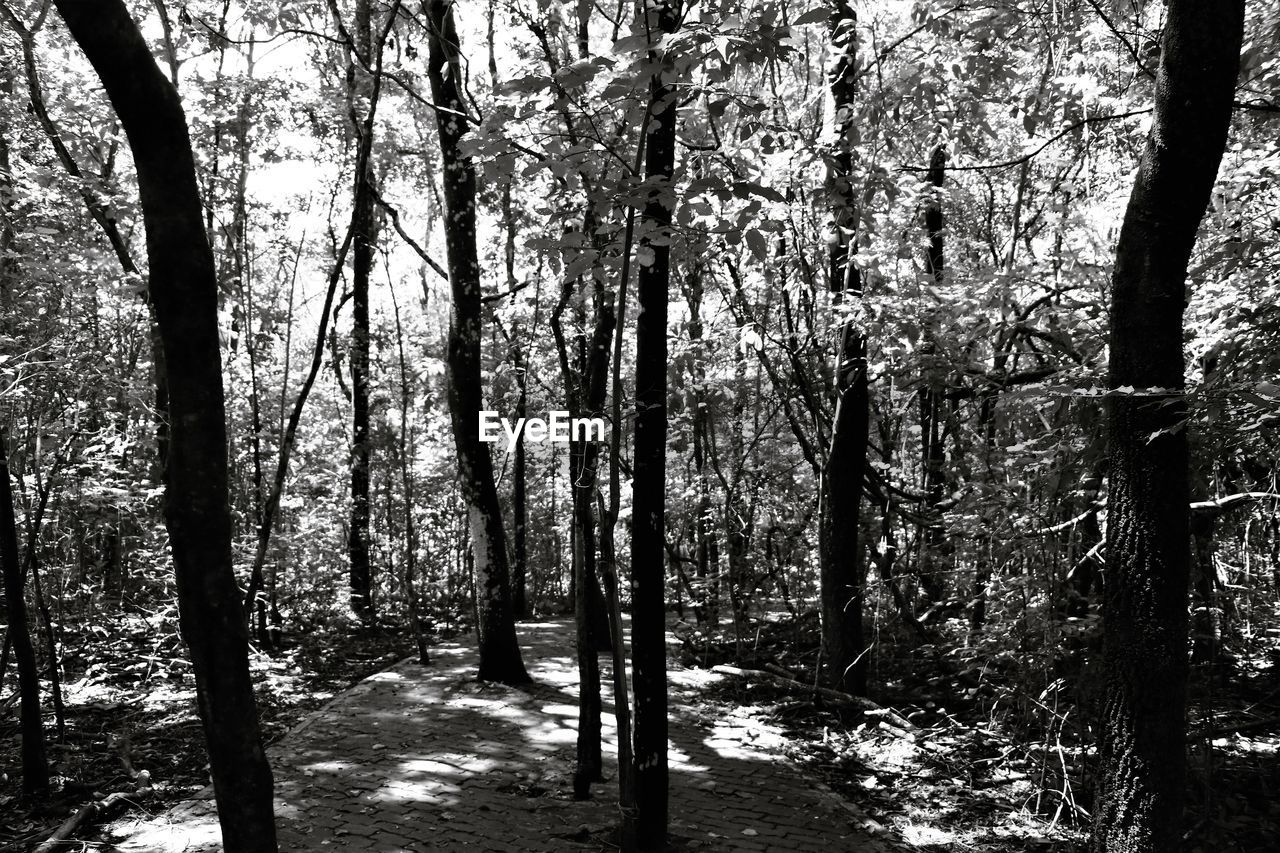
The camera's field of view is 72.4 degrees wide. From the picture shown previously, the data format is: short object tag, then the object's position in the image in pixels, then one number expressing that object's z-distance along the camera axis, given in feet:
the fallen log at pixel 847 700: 28.68
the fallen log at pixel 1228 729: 19.12
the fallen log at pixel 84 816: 18.37
